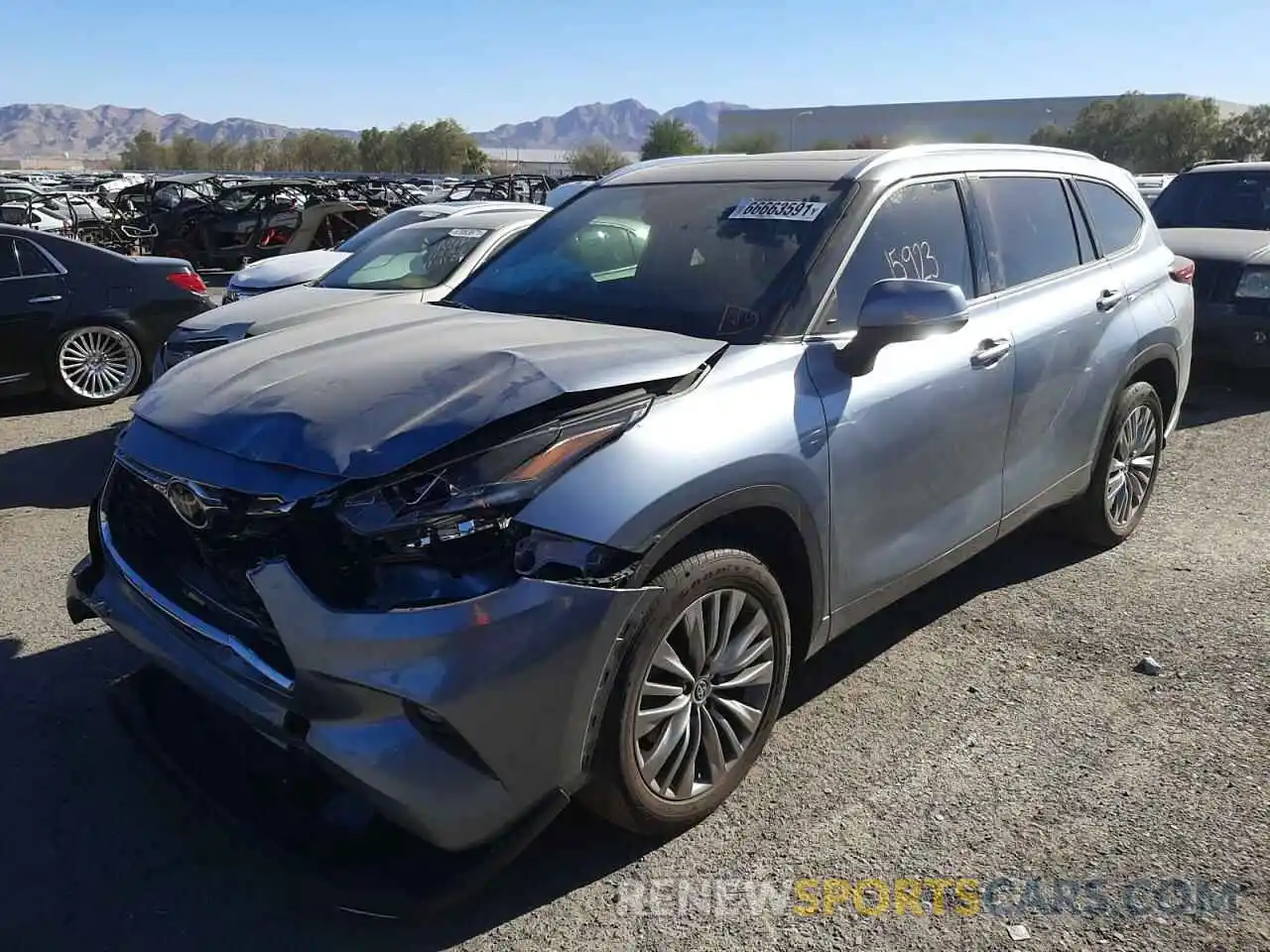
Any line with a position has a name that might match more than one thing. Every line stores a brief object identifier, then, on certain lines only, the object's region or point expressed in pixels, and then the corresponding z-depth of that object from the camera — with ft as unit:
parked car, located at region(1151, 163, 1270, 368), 27.45
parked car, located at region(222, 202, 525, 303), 28.94
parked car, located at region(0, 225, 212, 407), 27.02
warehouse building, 317.83
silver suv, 8.04
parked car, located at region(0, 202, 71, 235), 64.75
